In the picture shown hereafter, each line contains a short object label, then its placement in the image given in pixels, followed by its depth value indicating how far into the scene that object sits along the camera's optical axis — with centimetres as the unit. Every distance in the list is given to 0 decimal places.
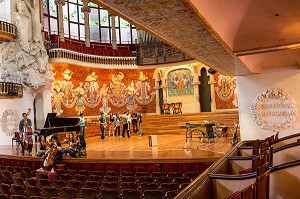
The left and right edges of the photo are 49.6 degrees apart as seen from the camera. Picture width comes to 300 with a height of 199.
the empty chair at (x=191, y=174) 720
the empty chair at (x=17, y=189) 608
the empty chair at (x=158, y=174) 744
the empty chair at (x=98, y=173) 829
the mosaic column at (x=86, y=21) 2192
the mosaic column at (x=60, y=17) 2029
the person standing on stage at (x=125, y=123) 1821
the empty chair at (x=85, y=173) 840
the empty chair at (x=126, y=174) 789
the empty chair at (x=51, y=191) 597
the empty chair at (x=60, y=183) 686
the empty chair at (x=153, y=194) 525
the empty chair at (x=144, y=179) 665
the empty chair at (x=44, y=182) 700
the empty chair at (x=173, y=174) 731
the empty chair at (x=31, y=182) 694
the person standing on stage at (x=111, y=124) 1866
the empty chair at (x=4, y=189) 616
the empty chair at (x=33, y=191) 600
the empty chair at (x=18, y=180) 717
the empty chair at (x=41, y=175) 825
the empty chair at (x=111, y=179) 710
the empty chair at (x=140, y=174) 768
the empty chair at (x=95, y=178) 726
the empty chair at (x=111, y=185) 623
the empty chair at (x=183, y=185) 565
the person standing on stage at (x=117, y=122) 1857
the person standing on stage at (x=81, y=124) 1173
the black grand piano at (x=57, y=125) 1226
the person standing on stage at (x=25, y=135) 1237
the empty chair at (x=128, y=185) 605
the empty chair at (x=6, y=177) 840
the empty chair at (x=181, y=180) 627
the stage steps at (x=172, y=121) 1881
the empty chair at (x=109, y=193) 549
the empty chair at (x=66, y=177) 782
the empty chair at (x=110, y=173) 815
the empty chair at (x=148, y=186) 600
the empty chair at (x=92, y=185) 645
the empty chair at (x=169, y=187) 577
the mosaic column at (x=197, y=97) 2239
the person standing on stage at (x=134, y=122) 1876
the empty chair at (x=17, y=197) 512
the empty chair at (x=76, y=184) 658
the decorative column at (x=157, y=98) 2370
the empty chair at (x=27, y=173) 901
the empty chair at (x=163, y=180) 655
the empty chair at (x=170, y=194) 519
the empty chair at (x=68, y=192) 583
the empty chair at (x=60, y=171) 885
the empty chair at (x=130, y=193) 534
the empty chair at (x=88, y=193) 567
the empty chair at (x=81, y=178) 741
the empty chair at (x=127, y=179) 689
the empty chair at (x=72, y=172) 852
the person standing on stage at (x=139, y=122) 1901
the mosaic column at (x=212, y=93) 2181
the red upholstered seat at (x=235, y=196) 335
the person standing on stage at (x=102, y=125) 1783
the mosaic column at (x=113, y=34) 2325
